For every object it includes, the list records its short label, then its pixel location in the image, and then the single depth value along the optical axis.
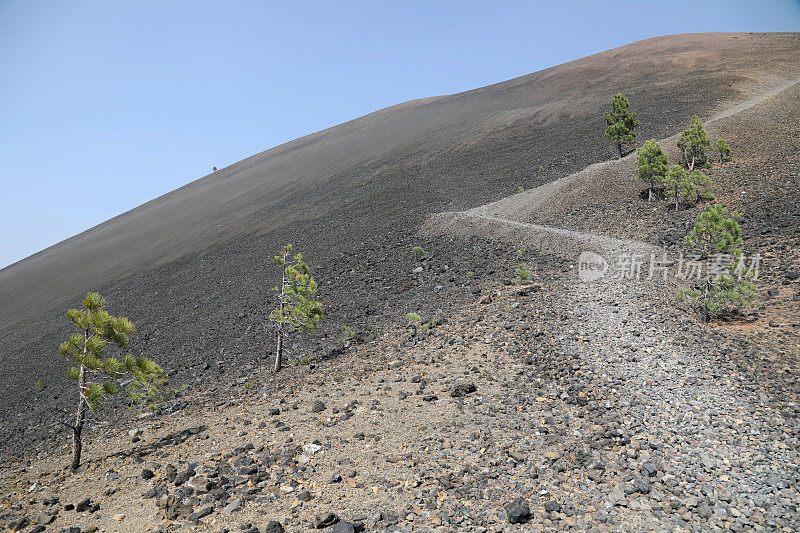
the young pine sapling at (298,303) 15.13
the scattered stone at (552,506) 6.89
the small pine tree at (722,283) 11.84
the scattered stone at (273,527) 7.16
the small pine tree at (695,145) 23.23
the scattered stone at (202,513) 7.87
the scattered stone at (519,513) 6.76
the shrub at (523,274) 17.84
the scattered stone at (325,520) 7.20
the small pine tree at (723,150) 23.48
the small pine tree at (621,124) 30.22
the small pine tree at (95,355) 10.25
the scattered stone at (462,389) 11.16
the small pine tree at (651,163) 22.67
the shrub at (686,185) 20.60
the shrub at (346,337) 16.67
